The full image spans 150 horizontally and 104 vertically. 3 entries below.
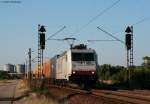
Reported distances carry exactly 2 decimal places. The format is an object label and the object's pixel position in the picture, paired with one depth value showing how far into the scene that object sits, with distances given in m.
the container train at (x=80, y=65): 40.59
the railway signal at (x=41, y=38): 52.57
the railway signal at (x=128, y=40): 45.62
